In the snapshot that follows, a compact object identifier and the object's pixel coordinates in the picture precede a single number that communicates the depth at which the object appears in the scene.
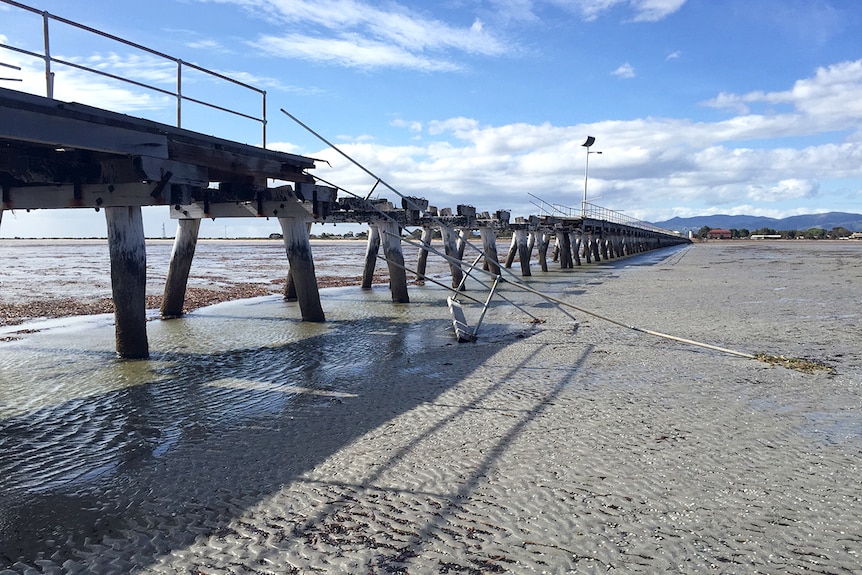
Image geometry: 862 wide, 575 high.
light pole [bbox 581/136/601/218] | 41.91
